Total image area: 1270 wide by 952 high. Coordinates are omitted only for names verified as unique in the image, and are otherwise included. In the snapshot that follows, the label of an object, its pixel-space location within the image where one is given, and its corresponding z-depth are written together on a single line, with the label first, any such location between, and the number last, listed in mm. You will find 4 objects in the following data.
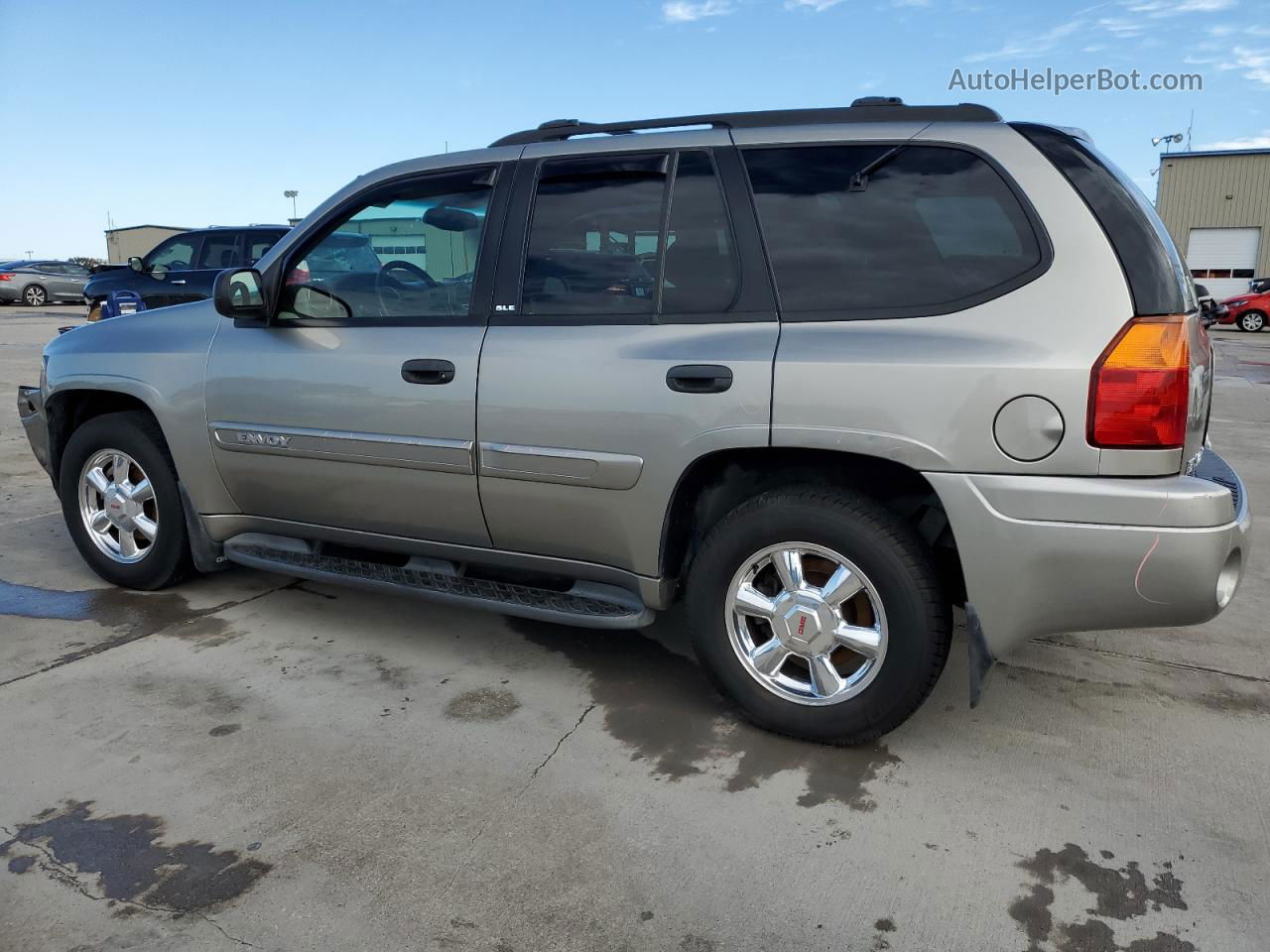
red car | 23656
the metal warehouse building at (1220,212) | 32375
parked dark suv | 11859
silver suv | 2596
